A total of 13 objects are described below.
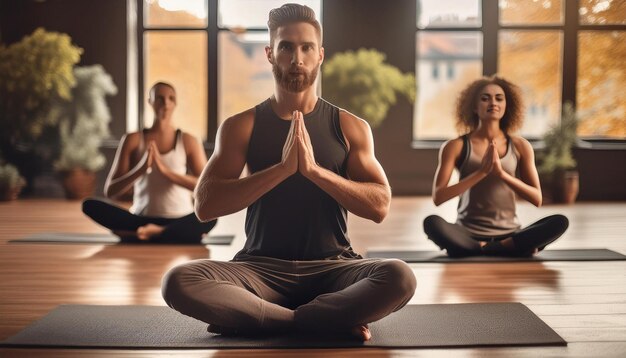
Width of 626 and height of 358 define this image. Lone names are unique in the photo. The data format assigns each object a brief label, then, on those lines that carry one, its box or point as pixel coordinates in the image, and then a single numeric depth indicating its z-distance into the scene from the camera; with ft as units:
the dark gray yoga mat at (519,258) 14.51
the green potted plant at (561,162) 26.55
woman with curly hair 14.51
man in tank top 8.64
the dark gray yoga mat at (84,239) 16.94
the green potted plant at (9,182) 26.04
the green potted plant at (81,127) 26.89
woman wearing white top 16.46
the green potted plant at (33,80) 26.13
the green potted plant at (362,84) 26.11
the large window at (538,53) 28.66
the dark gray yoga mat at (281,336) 8.66
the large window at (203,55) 29.30
